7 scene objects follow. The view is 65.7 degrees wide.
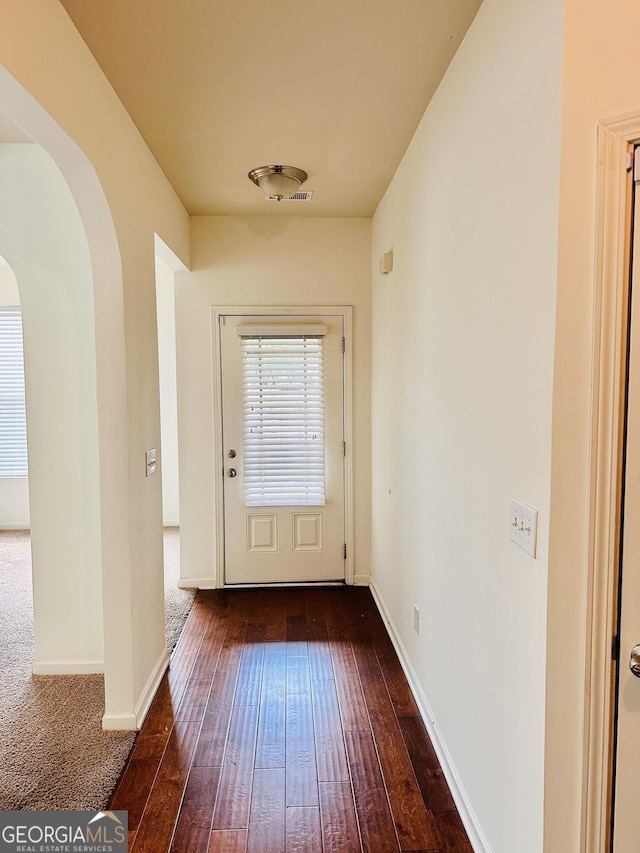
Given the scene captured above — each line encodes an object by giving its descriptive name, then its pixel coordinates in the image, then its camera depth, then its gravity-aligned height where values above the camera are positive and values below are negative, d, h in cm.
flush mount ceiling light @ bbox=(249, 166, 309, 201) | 280 +128
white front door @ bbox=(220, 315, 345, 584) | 368 -35
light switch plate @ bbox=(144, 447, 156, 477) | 248 -30
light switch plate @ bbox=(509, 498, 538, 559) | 126 -34
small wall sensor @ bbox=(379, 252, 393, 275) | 294 +83
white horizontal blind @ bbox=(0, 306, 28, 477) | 518 +4
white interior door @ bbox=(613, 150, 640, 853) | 114 -58
